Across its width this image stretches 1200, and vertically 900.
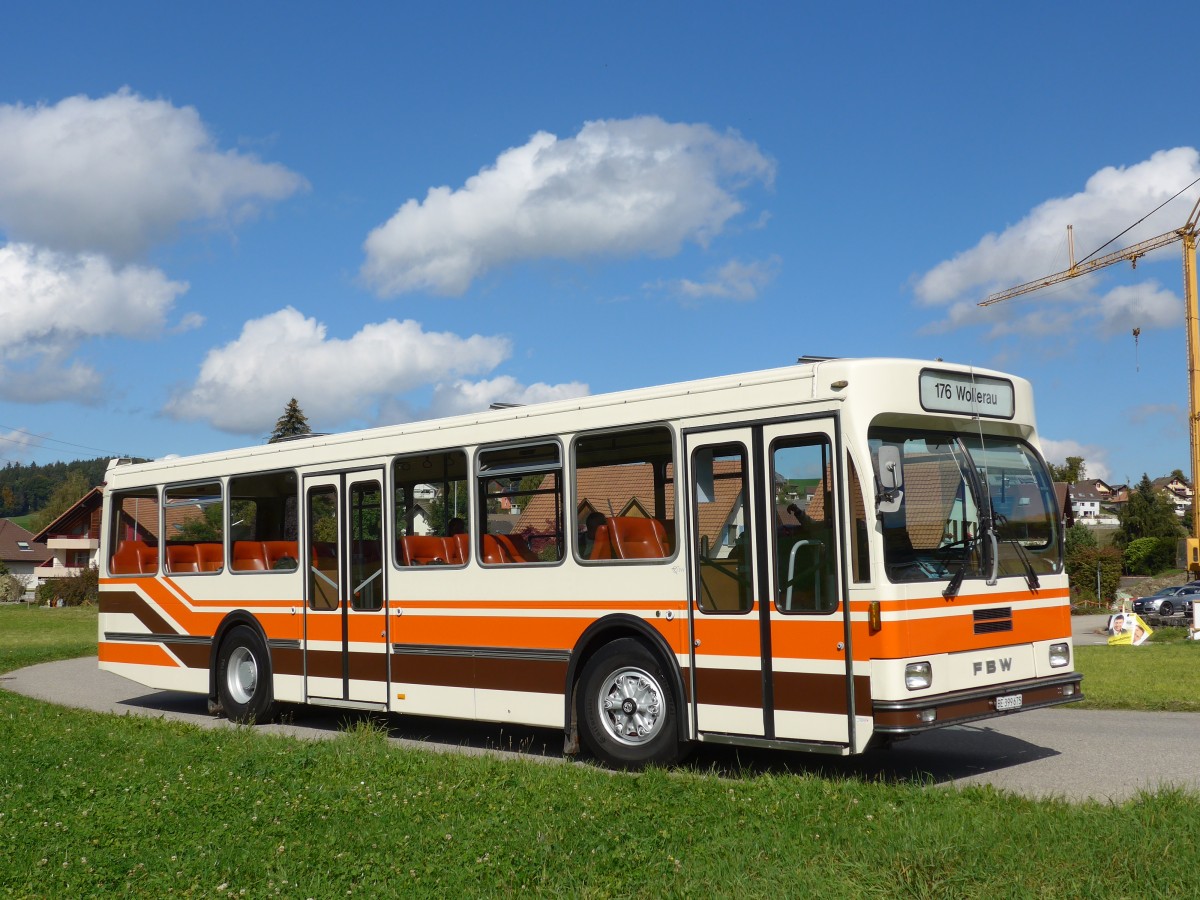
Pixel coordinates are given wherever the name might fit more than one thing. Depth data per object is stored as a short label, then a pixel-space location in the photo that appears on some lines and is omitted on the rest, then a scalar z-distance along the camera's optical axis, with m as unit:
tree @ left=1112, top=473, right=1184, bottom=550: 86.50
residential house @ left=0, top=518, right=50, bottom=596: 121.94
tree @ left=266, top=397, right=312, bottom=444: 94.06
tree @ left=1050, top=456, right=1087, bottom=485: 129.10
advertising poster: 28.84
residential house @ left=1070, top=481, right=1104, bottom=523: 170.09
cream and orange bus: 8.59
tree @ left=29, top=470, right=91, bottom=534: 121.66
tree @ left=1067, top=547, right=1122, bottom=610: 62.25
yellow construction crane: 69.00
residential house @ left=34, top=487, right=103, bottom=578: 83.56
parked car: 47.78
